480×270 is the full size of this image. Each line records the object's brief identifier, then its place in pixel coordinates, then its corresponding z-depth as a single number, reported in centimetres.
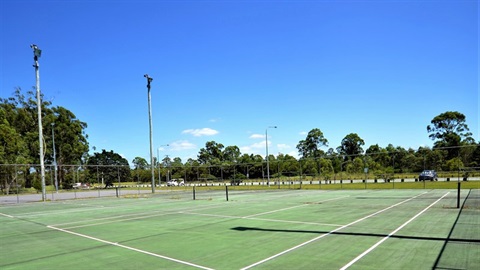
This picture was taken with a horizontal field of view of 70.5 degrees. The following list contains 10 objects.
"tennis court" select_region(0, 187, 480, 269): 709
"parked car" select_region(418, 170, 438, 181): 3361
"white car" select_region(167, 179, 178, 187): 6541
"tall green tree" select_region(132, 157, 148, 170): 14771
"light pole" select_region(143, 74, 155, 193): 3949
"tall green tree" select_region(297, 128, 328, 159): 11569
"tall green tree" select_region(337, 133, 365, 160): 11150
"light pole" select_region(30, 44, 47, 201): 2894
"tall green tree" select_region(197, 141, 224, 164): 12319
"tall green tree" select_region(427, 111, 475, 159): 8349
